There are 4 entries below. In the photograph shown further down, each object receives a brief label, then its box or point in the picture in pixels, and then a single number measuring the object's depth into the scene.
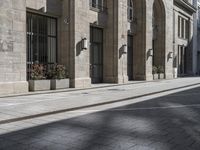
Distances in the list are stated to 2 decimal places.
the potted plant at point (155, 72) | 30.70
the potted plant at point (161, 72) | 32.06
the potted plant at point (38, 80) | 16.67
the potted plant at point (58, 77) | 17.95
